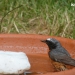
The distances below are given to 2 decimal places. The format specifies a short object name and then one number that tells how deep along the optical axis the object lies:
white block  5.55
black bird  6.11
